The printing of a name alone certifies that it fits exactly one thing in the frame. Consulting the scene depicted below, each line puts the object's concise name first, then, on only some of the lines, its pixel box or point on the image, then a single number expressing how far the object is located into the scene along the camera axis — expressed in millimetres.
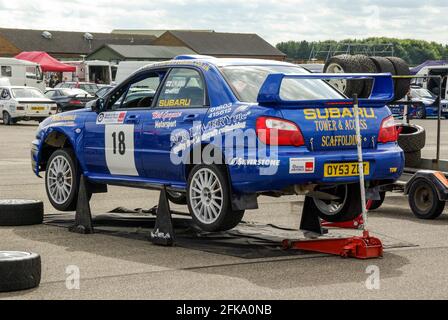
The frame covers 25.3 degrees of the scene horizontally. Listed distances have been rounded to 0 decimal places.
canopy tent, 62219
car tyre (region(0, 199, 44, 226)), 10484
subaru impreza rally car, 8672
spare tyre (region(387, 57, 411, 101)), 13953
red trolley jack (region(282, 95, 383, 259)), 8508
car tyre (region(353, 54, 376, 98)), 13758
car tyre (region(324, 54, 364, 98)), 13562
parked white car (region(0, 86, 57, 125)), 37500
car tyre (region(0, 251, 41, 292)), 7051
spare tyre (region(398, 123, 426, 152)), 12720
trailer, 11195
